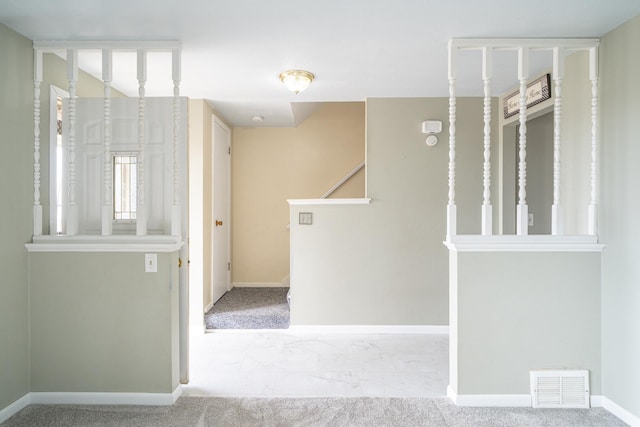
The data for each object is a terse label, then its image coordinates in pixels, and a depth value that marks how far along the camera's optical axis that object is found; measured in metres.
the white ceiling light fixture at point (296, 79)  3.07
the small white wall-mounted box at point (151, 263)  2.45
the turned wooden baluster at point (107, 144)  2.48
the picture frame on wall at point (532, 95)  2.95
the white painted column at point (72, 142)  2.47
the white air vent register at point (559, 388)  2.38
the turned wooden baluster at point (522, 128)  2.42
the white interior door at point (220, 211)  4.45
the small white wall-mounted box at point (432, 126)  3.76
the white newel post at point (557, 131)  2.42
